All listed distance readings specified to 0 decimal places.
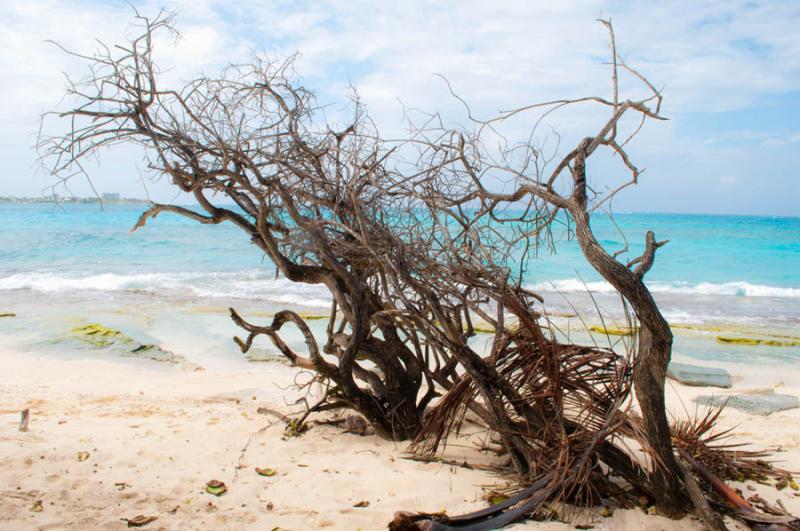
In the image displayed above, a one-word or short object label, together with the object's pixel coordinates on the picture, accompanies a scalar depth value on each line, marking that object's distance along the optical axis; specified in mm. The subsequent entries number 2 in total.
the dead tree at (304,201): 3992
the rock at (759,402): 6734
